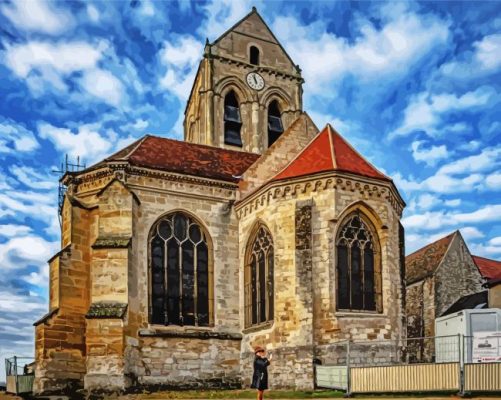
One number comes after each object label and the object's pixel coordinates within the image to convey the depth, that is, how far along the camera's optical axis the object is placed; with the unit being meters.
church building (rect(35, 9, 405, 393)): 19.56
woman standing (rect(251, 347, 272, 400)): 13.41
